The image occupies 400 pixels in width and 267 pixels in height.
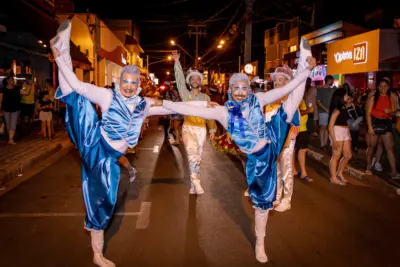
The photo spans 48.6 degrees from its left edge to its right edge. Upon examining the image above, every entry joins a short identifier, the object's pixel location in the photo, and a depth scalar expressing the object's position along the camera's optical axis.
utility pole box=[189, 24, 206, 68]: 47.04
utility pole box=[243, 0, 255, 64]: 19.75
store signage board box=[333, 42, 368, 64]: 18.09
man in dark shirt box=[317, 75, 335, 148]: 12.82
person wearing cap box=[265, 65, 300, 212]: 6.39
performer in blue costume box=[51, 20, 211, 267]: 4.27
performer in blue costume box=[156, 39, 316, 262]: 4.53
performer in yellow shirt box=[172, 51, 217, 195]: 7.20
